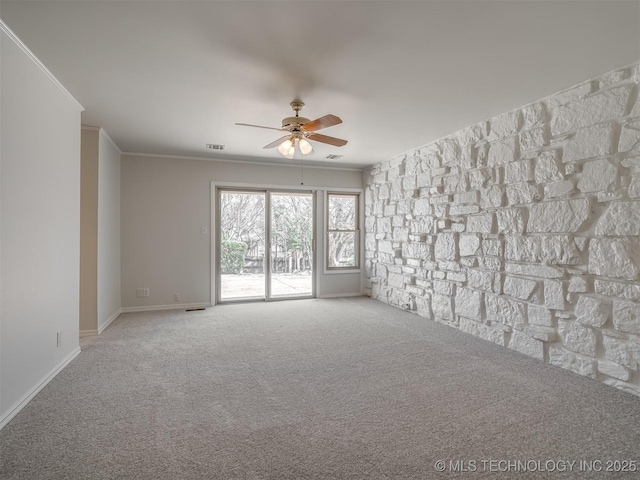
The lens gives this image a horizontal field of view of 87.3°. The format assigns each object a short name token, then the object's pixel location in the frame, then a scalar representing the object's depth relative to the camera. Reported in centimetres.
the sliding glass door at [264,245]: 582
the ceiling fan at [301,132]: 292
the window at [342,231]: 639
